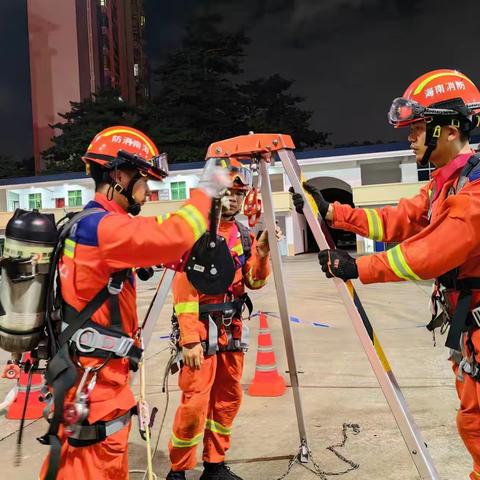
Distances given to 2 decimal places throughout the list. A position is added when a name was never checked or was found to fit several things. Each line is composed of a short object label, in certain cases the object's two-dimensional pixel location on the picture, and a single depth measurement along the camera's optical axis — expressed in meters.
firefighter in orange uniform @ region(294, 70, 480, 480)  2.22
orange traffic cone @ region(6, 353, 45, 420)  4.92
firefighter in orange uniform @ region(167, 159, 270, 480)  3.13
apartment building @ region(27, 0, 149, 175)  42.94
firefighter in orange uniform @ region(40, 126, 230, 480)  2.01
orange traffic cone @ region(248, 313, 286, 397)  5.26
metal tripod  2.39
